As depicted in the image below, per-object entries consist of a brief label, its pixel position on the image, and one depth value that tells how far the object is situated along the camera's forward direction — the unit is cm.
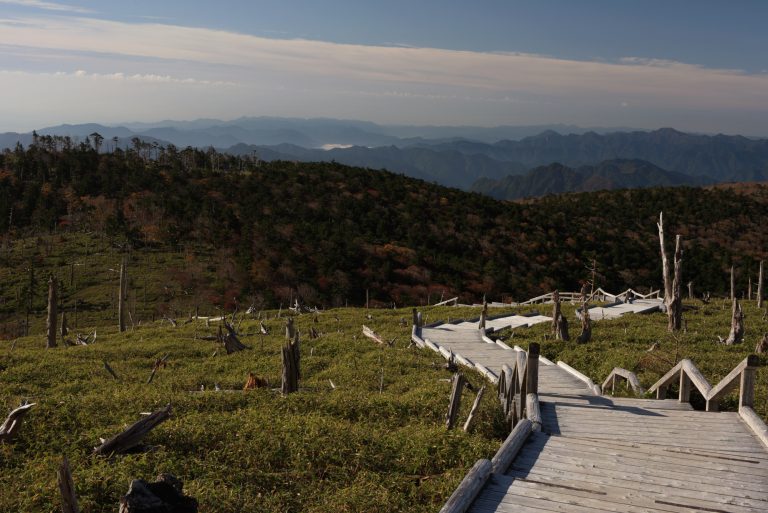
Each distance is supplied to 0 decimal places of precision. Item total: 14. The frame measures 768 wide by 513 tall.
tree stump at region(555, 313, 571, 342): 2339
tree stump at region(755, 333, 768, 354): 2083
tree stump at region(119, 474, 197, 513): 598
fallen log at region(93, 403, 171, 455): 1055
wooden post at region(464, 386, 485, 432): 1195
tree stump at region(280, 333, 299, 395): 1571
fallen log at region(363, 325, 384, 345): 2563
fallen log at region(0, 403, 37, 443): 1111
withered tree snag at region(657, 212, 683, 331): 2531
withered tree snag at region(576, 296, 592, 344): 2292
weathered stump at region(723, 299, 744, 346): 2269
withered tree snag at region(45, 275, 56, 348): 3142
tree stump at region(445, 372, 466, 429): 1208
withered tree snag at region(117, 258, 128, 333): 3750
